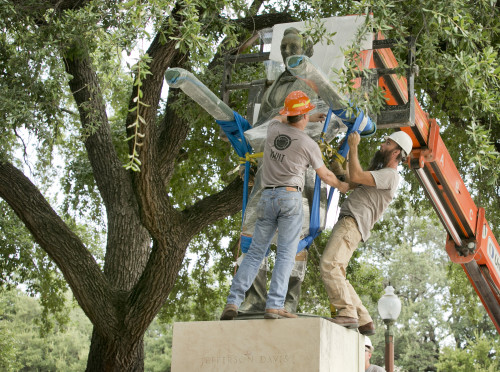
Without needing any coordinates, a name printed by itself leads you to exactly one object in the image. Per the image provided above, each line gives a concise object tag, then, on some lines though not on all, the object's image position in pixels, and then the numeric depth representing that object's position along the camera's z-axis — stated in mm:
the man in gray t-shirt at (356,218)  9845
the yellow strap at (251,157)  10704
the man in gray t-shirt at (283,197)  9349
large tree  10390
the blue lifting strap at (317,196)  10312
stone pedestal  8854
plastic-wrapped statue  10508
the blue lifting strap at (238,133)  11228
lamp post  20137
